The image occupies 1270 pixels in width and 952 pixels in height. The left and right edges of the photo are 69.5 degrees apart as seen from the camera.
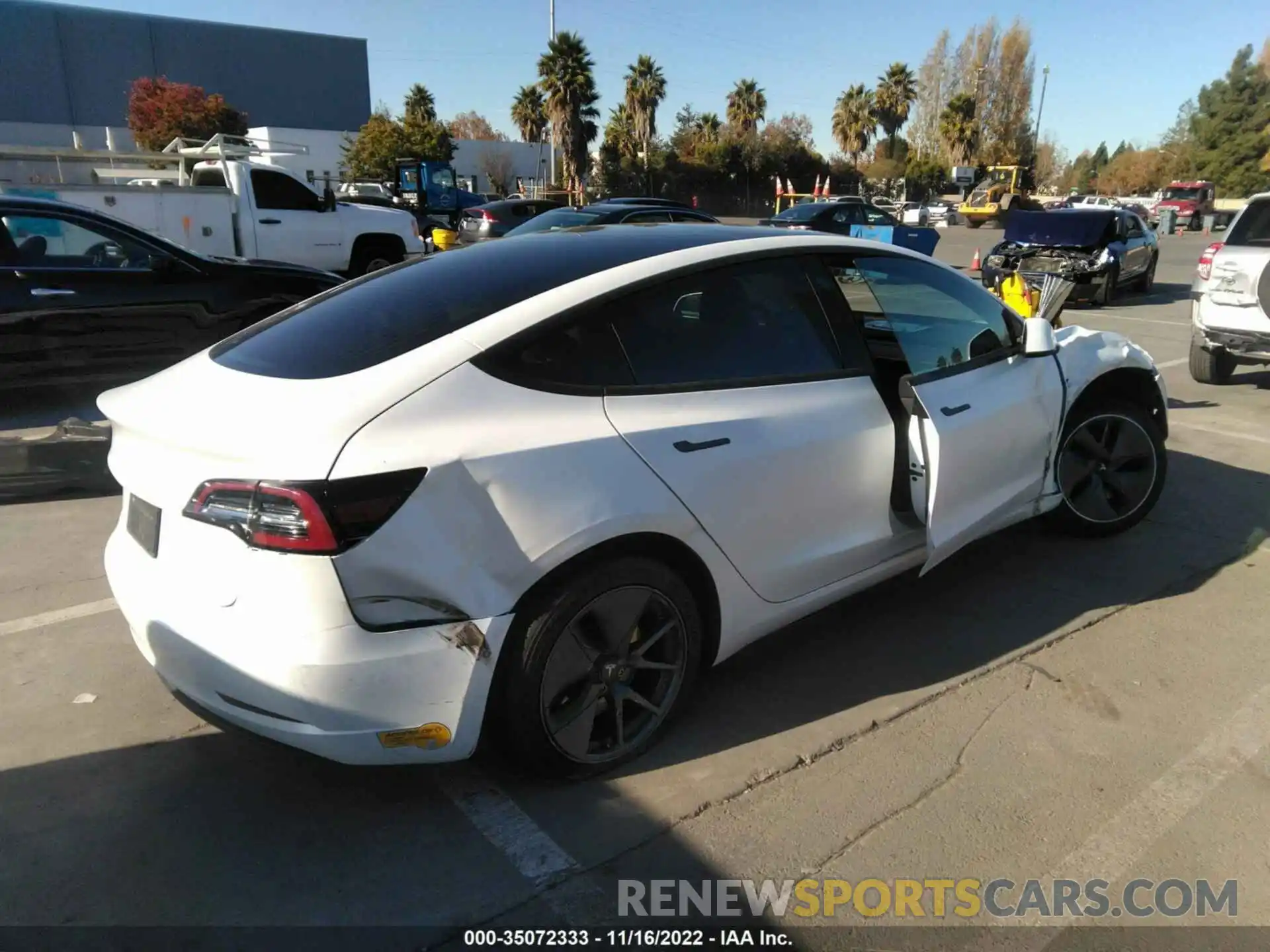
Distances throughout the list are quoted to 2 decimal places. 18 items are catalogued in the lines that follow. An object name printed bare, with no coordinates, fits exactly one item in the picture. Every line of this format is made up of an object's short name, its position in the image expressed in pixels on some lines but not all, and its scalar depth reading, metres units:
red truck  45.34
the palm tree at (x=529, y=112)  59.06
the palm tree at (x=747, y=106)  63.88
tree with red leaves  44.72
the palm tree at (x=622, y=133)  56.09
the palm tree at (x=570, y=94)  46.78
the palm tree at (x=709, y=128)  63.12
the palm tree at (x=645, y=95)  55.72
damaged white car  2.30
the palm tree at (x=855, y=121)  66.69
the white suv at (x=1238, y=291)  7.64
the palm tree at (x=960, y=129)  68.75
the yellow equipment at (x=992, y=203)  43.97
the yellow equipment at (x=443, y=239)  16.48
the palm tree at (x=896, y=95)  68.31
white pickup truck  11.23
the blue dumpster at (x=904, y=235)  16.94
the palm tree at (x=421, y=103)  61.25
